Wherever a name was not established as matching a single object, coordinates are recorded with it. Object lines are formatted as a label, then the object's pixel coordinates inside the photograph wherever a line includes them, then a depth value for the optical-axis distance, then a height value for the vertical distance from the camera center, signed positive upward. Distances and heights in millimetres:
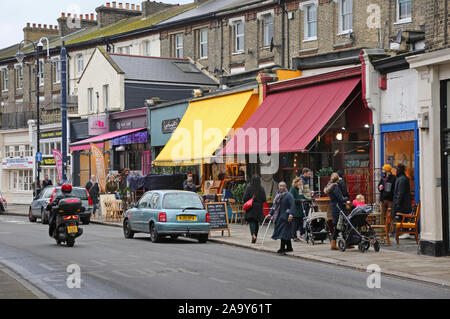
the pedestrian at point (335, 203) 18188 -572
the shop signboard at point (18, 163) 53375 +1266
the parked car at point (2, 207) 41469 -1418
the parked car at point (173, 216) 20375 -964
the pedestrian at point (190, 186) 28703 -238
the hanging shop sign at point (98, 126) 42844 +3008
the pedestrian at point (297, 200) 20125 -553
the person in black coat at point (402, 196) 19078 -435
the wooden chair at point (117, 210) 31281 -1210
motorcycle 19375 -1004
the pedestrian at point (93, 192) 33344 -516
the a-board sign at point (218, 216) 22169 -1056
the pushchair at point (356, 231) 17547 -1223
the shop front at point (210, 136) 29234 +1773
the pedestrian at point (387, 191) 19844 -321
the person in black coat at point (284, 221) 17844 -979
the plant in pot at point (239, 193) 27547 -488
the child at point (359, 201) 17969 -523
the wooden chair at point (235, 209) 27781 -1071
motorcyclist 19844 -639
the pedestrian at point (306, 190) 20794 -298
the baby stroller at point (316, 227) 19672 -1245
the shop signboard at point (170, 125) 35219 +2527
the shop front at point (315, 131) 23328 +1534
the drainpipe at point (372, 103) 22250 +2204
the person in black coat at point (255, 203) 20156 -629
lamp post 41038 +2644
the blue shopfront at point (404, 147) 20594 +863
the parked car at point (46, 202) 30344 -923
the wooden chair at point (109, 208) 31344 -1154
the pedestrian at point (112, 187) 32625 -296
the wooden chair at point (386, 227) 18591 -1184
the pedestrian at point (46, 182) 43781 -121
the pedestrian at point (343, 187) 19797 -211
